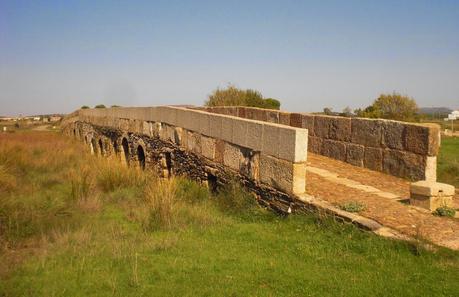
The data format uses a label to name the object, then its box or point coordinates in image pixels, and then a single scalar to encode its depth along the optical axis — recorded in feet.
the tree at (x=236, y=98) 75.92
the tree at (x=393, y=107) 89.94
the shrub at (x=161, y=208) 20.99
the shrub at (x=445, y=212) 17.39
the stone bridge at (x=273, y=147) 20.52
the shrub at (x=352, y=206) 17.62
